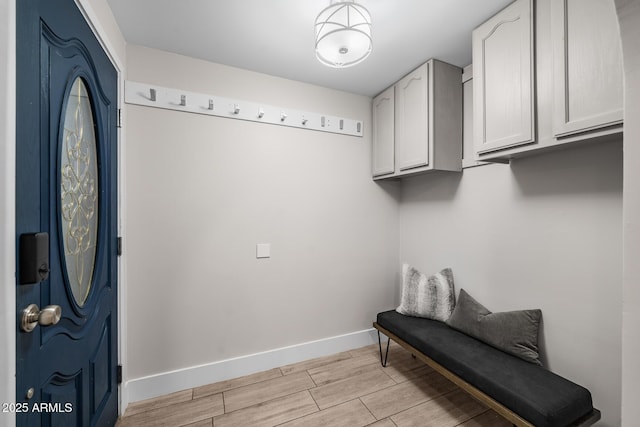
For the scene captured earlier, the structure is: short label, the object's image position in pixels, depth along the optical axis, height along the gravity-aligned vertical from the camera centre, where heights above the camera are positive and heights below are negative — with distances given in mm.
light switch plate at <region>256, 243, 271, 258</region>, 2203 -323
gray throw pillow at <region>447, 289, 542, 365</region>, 1570 -779
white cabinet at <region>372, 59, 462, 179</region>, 1979 +758
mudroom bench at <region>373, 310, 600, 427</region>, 1215 -921
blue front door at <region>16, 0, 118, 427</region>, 789 -22
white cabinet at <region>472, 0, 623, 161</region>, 1100 +681
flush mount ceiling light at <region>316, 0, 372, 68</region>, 1236 +894
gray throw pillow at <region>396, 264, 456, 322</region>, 2110 -716
